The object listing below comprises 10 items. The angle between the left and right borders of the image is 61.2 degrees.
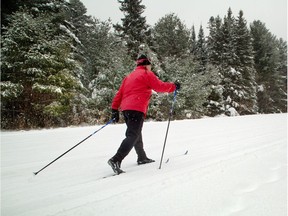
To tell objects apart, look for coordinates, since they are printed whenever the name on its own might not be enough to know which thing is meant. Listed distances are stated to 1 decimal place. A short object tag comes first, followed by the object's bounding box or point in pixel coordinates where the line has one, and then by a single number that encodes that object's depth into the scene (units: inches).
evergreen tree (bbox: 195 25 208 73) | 1359.5
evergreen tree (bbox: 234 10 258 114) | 1224.7
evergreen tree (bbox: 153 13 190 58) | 975.0
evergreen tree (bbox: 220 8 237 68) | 1207.6
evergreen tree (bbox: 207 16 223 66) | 1254.9
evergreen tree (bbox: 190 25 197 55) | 1380.9
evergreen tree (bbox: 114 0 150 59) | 823.1
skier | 147.2
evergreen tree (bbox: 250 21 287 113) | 1478.8
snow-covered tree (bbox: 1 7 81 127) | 425.7
